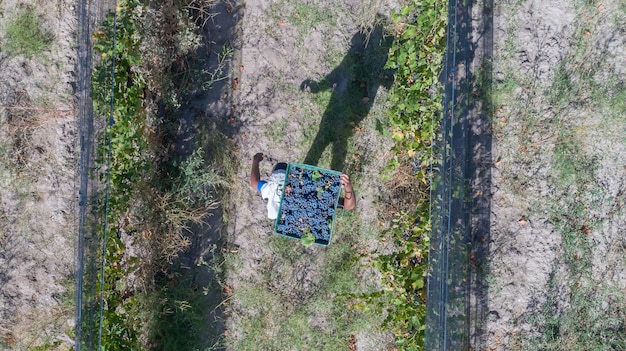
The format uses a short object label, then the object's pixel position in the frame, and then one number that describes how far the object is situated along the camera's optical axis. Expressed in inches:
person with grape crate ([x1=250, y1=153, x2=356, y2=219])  179.9
